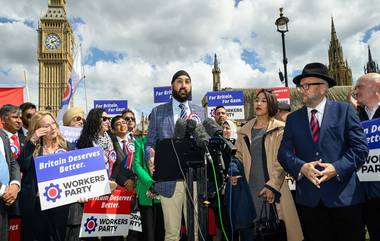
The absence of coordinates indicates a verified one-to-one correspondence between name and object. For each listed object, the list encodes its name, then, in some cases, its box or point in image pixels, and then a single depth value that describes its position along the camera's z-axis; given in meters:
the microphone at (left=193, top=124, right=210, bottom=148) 3.44
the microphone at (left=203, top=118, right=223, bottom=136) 3.56
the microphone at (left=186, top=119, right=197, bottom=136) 3.49
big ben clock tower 86.75
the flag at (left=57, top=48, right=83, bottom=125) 11.19
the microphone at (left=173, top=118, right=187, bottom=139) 3.63
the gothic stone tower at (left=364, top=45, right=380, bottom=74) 94.84
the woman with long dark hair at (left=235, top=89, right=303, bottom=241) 4.26
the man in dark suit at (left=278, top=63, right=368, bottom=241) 3.49
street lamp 13.76
